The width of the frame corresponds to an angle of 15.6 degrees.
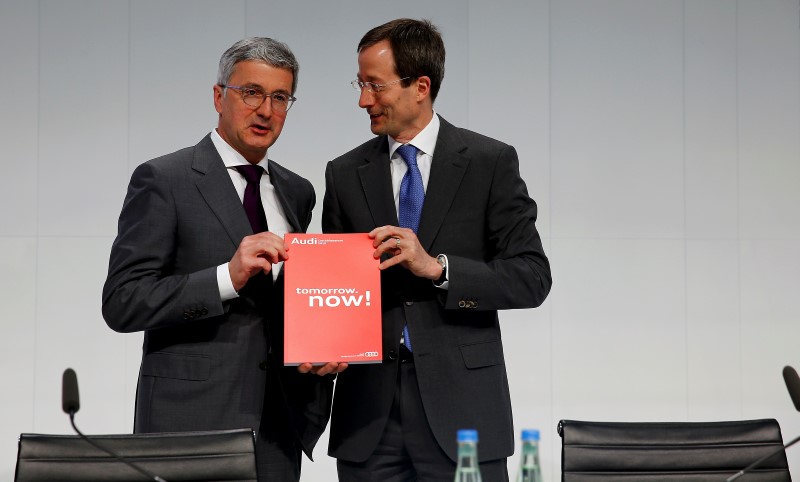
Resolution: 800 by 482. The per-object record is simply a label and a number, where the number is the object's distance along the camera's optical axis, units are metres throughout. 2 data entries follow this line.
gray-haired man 6.75
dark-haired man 6.80
